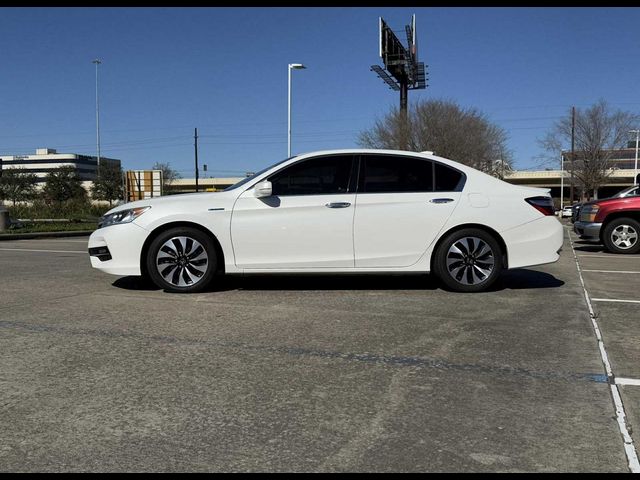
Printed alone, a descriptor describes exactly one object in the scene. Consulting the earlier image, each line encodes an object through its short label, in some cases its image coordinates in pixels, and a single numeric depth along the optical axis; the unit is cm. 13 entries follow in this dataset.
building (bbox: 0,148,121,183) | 14162
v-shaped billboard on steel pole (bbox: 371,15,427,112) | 4408
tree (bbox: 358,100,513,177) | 4100
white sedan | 623
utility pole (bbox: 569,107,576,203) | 5228
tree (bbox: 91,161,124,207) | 6525
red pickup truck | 1188
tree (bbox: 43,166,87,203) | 6331
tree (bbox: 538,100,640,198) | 5253
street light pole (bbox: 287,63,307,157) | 2725
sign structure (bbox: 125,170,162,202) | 2931
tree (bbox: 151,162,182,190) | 8481
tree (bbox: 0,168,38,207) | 6192
